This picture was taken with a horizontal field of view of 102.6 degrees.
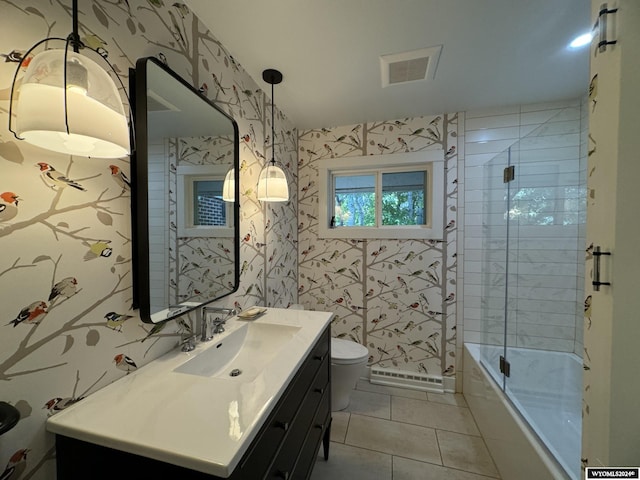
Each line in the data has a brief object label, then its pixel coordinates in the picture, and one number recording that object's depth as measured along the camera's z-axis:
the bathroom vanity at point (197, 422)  0.59
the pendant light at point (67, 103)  0.53
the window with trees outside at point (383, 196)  2.26
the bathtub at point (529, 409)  1.17
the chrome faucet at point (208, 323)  1.18
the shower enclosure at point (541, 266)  1.74
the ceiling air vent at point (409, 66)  1.48
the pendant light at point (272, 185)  1.56
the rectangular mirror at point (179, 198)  0.93
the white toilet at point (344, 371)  1.87
